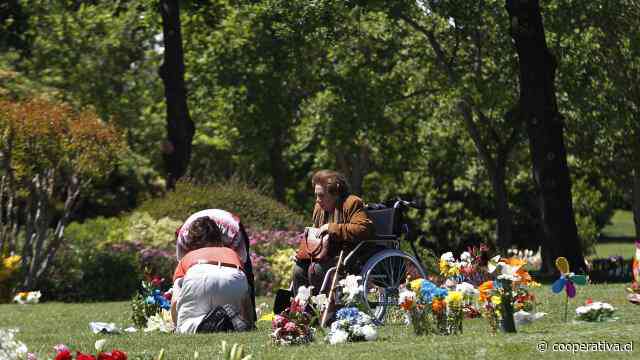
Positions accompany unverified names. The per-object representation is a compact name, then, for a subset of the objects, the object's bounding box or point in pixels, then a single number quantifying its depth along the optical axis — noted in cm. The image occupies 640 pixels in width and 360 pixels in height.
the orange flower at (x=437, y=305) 1958
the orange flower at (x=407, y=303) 1972
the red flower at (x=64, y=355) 1329
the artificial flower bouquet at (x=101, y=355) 1323
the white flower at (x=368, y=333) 1942
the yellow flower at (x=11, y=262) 3887
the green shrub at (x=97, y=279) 4203
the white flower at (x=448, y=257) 2225
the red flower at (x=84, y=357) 1279
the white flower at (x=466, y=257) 2234
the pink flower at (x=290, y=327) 1919
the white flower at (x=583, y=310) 2197
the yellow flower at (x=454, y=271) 2215
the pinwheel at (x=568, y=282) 2116
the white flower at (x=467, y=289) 1967
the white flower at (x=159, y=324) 2369
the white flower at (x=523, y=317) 1955
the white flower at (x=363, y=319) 1947
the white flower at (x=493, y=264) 1927
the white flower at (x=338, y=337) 1922
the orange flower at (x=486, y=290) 1967
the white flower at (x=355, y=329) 1941
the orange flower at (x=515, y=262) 1981
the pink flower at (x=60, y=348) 1365
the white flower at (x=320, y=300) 2112
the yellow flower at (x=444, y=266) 2252
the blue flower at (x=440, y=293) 1961
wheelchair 2403
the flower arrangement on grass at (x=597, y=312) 2194
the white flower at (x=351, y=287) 2031
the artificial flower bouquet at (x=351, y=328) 1931
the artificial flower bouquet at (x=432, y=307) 1962
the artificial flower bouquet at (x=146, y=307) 2466
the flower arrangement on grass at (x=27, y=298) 3516
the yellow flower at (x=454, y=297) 1939
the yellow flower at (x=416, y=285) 1986
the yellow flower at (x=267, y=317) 2434
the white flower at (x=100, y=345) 1377
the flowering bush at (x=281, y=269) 4203
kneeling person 2252
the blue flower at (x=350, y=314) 1948
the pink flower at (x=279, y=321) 1927
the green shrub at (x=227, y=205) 4553
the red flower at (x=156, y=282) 2465
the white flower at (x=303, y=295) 2009
